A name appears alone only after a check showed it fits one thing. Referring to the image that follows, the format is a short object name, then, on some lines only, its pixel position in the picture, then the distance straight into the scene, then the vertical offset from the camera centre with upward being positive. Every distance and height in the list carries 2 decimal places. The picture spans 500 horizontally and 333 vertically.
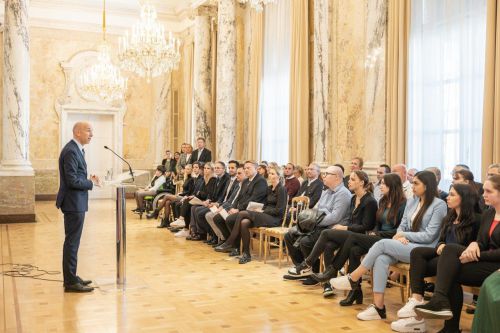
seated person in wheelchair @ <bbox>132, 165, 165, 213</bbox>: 12.12 -1.02
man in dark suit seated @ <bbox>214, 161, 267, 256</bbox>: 7.68 -0.74
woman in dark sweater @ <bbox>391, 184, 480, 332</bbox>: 4.30 -0.84
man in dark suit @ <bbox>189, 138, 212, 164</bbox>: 11.84 -0.18
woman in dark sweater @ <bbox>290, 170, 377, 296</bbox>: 5.42 -0.80
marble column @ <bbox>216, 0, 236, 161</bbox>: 12.45 +1.46
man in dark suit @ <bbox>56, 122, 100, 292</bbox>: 5.35 -0.50
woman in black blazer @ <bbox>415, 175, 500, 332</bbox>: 4.02 -0.89
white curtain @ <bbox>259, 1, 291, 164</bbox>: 11.48 +1.28
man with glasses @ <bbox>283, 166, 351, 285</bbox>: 5.94 -0.77
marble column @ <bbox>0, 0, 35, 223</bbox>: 10.49 +0.34
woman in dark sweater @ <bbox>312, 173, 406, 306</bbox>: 5.16 -0.84
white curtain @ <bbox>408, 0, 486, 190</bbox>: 6.86 +0.81
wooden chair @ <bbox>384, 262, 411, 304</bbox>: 4.72 -1.11
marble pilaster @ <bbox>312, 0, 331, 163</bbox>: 9.40 +1.13
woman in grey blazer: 4.66 -0.83
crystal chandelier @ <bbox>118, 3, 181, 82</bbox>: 10.56 +1.85
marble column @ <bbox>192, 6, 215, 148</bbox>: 13.78 +1.72
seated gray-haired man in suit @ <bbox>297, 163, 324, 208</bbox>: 7.28 -0.55
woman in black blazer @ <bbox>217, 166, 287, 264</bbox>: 7.36 -0.95
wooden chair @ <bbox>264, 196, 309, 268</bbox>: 6.80 -1.06
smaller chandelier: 13.12 +1.52
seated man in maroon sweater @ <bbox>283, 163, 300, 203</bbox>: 8.36 -0.57
